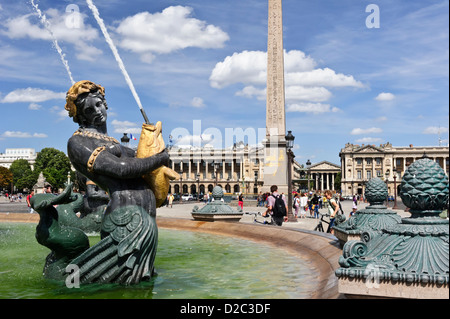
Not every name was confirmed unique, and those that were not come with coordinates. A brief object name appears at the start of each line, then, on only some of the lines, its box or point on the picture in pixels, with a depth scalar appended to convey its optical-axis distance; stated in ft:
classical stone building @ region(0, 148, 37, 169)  506.89
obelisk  110.11
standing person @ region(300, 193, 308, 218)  78.85
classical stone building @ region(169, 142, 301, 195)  327.88
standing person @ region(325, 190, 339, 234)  34.09
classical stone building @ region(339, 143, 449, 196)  371.56
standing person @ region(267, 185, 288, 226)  35.12
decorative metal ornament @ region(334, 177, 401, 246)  15.31
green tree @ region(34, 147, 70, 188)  254.47
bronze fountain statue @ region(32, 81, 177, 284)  14.39
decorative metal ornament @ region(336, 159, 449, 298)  8.61
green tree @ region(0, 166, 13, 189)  301.02
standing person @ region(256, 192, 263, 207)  131.28
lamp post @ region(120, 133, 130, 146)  50.31
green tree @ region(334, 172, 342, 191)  430.16
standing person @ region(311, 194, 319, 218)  78.38
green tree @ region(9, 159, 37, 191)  297.53
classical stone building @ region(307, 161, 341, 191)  458.09
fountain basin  13.37
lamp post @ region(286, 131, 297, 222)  57.77
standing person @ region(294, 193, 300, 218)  72.52
